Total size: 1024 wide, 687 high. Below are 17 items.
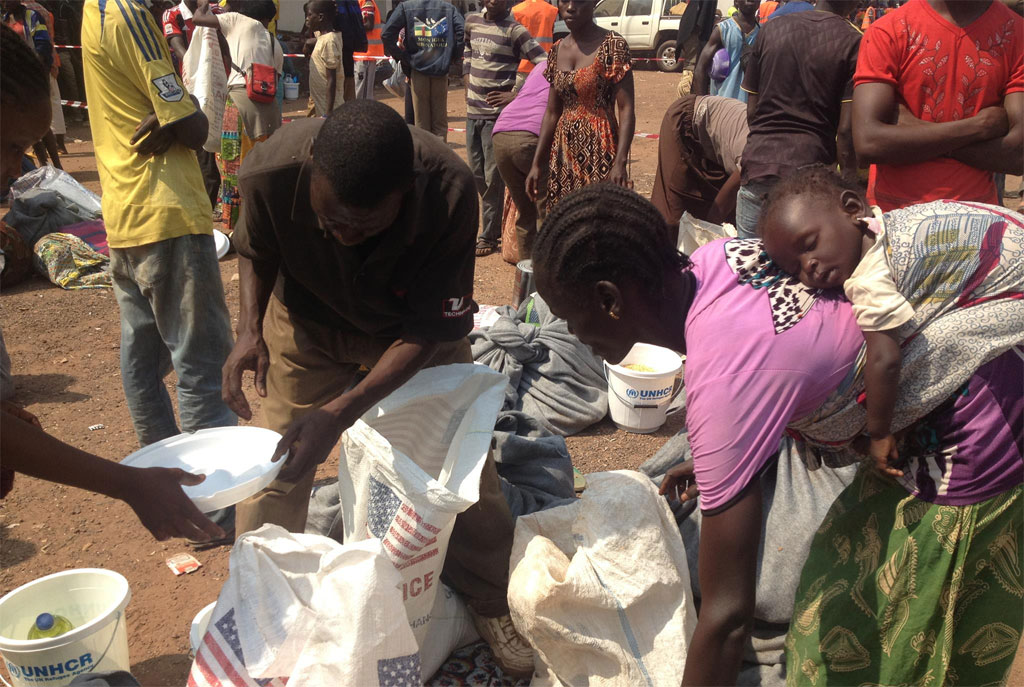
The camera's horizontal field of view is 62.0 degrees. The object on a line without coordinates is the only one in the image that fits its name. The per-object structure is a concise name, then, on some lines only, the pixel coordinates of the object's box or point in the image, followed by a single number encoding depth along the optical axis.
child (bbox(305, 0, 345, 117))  8.60
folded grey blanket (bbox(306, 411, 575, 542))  2.99
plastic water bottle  2.22
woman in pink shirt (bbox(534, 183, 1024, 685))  1.45
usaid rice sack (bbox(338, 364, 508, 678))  2.16
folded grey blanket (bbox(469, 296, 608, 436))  4.11
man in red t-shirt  2.65
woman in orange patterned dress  4.84
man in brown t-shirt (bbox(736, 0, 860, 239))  3.56
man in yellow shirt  2.94
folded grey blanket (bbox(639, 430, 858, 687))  2.48
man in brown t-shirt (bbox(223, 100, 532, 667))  2.01
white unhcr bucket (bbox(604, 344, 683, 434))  4.00
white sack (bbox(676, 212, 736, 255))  4.46
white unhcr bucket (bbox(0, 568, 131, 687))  2.16
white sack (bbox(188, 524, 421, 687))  1.84
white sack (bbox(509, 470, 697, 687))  2.14
